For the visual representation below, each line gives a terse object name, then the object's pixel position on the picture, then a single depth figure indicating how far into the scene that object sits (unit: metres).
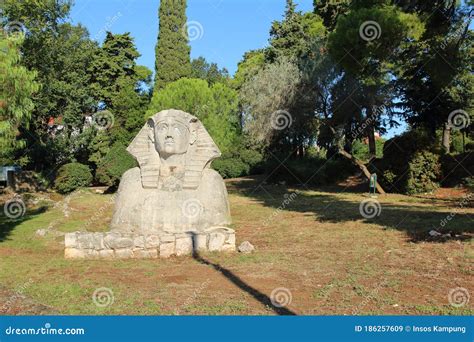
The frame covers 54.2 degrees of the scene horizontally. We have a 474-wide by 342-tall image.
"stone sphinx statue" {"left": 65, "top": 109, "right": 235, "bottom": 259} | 10.72
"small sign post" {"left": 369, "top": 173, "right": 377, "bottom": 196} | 22.50
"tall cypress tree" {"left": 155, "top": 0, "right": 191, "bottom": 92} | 36.72
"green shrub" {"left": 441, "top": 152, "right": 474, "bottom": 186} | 23.77
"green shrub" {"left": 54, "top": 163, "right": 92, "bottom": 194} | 26.91
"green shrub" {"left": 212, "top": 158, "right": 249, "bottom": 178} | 33.62
